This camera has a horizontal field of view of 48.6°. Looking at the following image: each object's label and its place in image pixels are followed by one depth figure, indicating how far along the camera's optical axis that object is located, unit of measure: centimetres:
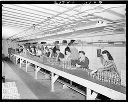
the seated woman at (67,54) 527
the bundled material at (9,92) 340
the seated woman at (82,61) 494
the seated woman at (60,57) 584
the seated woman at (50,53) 728
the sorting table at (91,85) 243
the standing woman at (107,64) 326
